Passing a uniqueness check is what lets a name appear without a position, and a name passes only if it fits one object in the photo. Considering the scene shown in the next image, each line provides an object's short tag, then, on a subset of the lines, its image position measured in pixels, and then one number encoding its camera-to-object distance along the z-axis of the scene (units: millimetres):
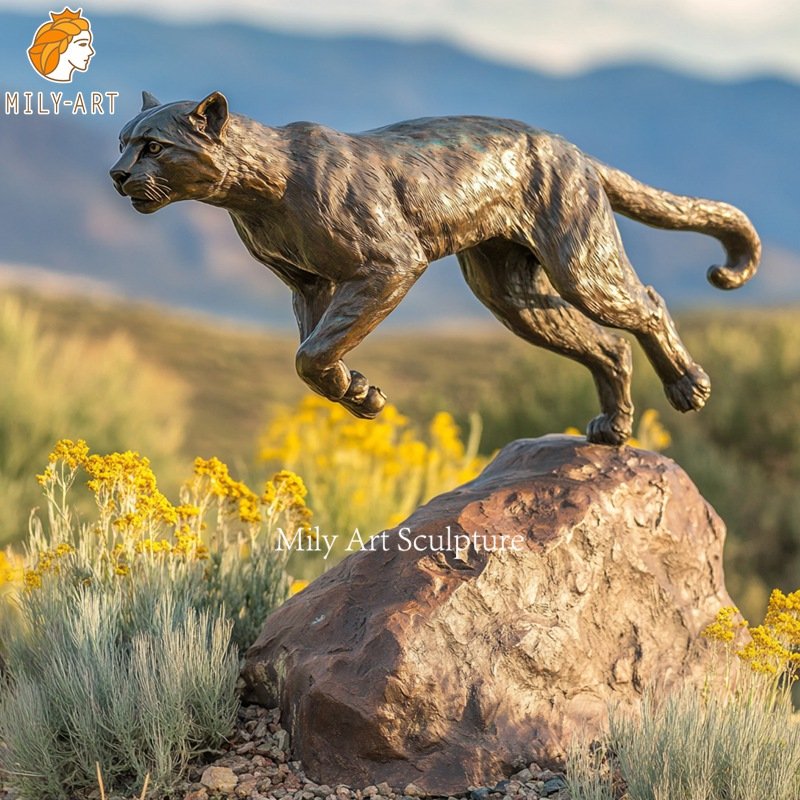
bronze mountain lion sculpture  6598
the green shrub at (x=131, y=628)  7160
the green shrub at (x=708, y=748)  6219
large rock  6969
